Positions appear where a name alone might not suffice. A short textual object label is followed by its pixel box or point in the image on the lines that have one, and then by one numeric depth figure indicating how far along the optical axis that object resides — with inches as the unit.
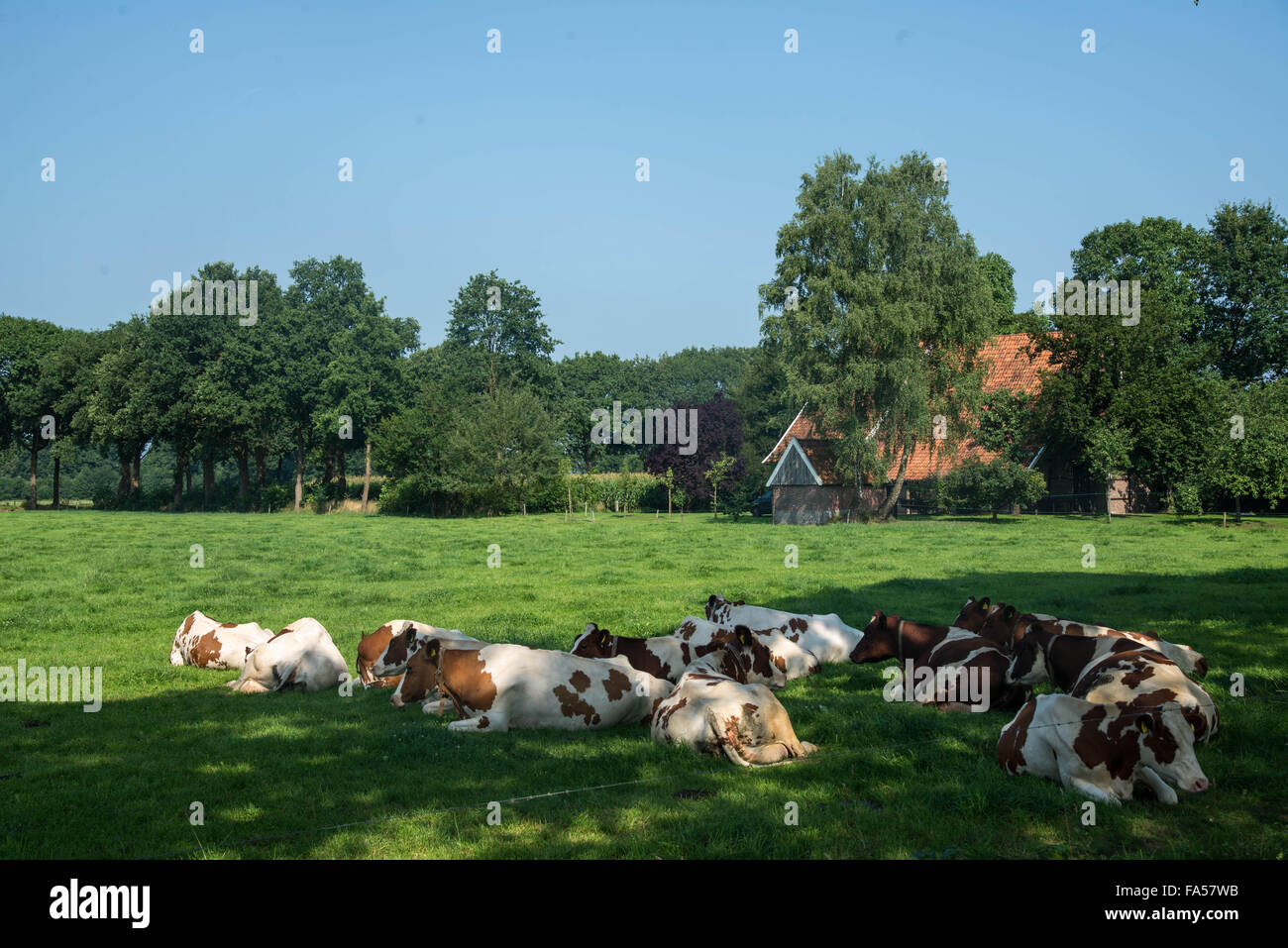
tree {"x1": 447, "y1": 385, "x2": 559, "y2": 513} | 2138.3
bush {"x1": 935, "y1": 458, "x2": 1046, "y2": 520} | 1588.3
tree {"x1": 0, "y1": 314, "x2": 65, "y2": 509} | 2591.0
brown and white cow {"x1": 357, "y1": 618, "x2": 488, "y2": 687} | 396.5
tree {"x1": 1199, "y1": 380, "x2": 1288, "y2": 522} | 1445.6
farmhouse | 1893.5
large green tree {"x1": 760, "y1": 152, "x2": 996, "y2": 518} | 1711.4
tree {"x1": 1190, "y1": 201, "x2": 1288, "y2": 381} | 2245.3
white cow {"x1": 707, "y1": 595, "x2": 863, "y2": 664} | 431.8
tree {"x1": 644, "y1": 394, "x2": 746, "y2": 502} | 2620.6
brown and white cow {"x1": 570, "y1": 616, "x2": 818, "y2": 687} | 366.6
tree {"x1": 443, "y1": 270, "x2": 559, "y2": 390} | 3449.8
